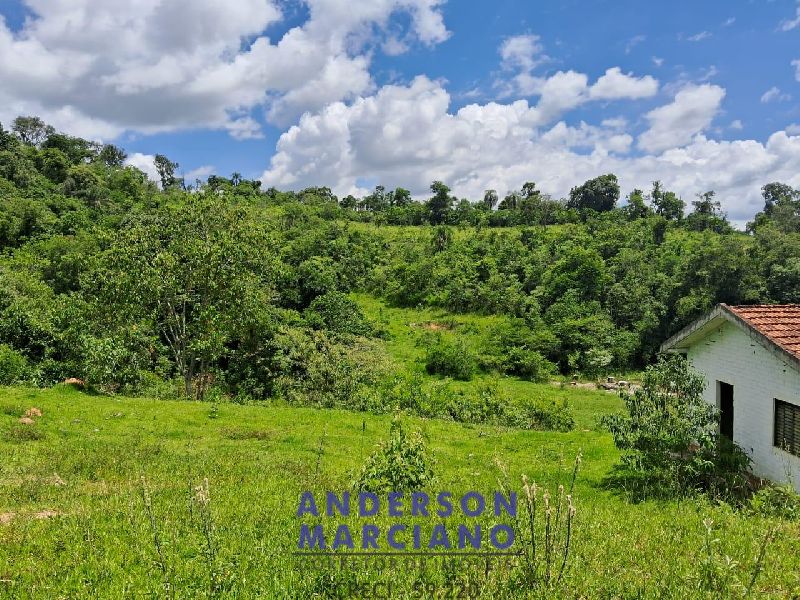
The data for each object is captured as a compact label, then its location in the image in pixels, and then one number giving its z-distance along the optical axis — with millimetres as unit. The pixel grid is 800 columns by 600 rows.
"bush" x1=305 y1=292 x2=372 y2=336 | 34419
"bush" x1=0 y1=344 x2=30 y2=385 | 18672
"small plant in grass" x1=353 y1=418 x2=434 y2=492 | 7578
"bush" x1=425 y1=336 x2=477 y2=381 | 33500
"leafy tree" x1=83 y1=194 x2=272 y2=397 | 19906
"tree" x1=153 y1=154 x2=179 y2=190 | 86438
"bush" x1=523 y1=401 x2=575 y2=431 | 20672
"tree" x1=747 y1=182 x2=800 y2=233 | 58584
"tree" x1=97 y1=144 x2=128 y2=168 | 88838
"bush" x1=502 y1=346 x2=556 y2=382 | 35562
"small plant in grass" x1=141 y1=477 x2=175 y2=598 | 4590
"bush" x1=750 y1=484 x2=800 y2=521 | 7629
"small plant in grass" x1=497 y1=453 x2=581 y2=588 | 4320
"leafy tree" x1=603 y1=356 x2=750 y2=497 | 9547
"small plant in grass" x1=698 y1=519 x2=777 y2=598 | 4438
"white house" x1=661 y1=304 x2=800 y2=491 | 9328
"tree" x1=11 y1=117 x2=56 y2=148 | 83688
